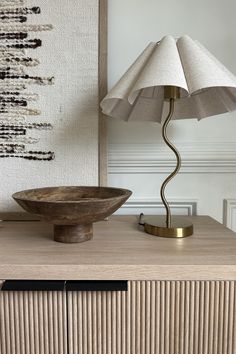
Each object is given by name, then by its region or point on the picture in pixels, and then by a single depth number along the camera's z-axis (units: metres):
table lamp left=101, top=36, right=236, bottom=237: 0.50
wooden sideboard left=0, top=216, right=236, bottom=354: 0.46
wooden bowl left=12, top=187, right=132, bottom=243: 0.49
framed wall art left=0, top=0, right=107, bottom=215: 0.75
